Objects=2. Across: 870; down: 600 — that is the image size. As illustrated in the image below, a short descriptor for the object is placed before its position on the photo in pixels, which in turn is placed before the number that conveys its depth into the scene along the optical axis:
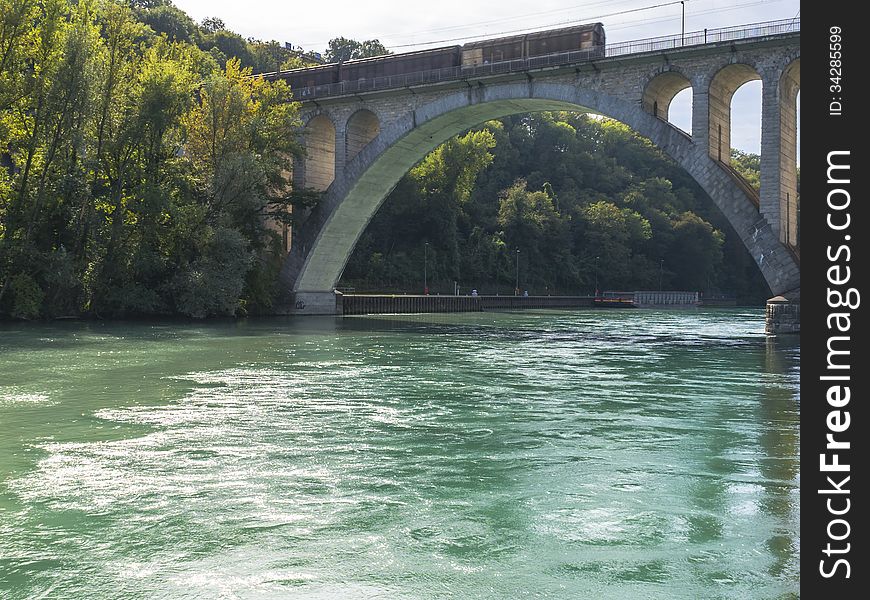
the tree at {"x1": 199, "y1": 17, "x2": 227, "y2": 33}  124.25
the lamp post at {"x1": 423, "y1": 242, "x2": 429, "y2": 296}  78.56
